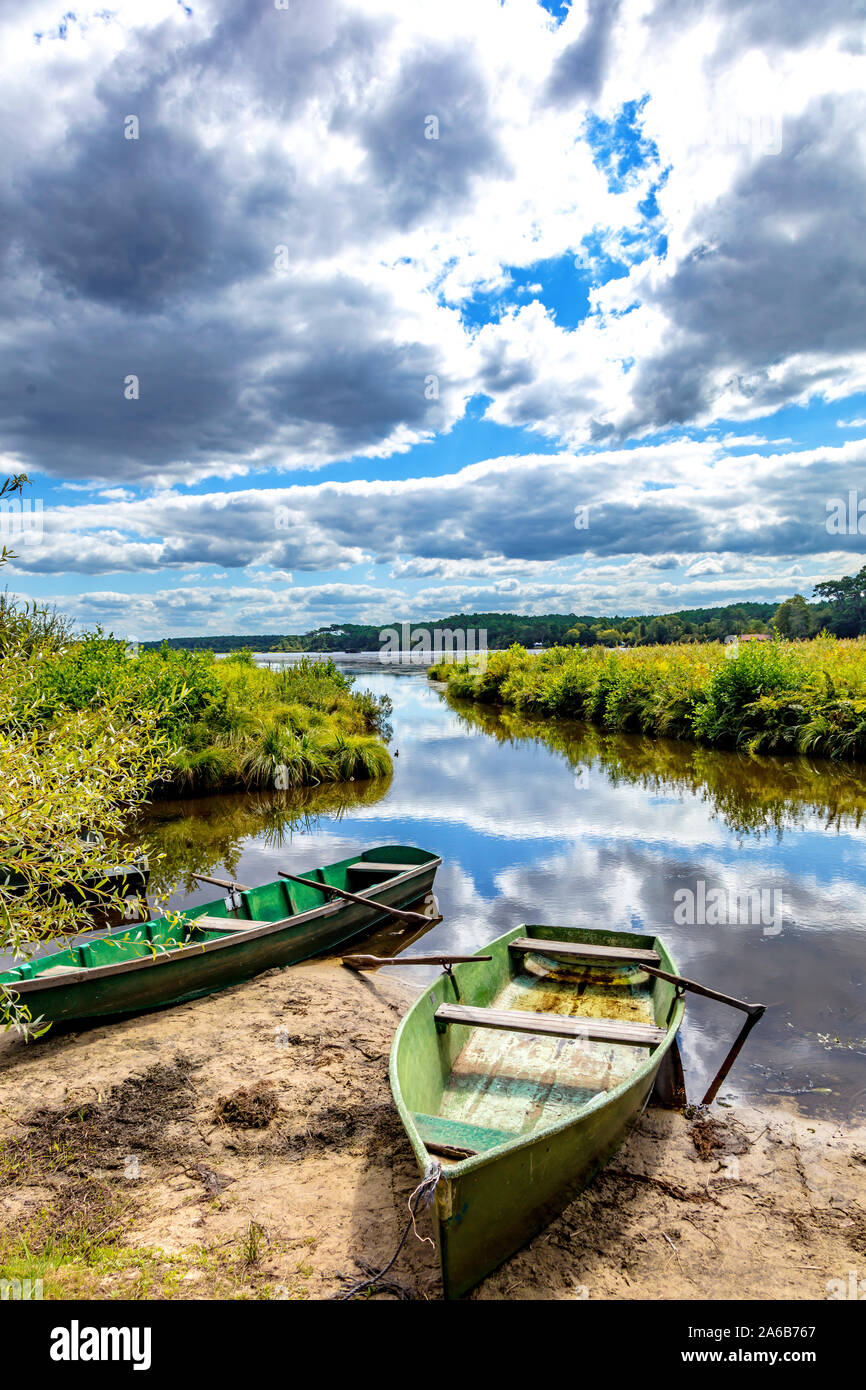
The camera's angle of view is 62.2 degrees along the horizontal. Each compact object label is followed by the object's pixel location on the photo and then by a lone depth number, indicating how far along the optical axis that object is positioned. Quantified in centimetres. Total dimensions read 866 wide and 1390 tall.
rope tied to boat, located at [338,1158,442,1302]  345
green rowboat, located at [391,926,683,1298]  370
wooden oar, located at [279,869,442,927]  953
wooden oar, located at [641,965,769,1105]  622
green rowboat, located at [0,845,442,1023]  672
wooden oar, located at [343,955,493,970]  719
